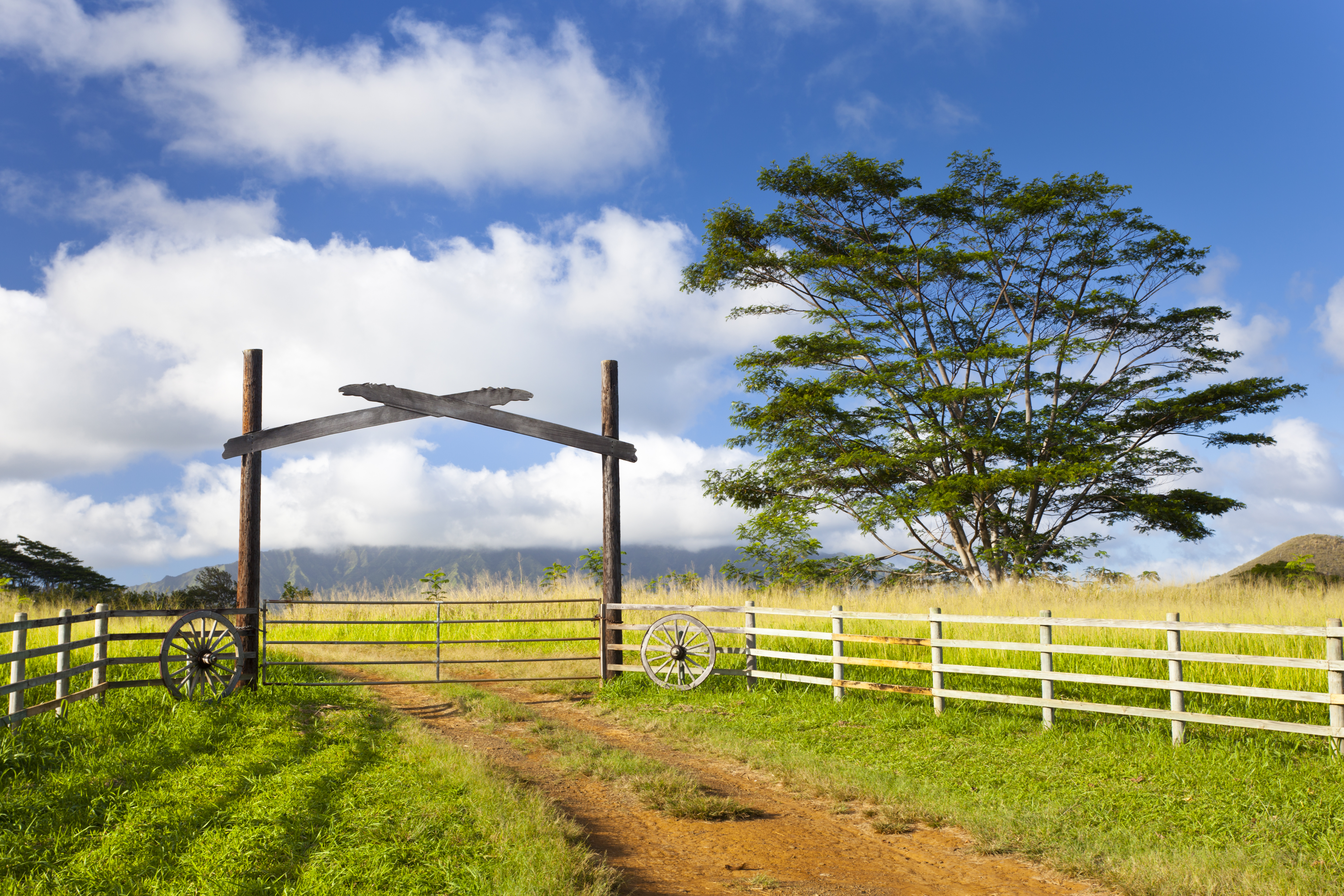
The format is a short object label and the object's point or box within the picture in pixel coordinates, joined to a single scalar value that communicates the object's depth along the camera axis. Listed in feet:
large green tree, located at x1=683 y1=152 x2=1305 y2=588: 81.05
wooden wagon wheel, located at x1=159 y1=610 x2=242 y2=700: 34.50
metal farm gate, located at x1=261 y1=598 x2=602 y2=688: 38.34
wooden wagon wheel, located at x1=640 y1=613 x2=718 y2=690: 39.47
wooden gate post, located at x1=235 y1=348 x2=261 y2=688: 38.86
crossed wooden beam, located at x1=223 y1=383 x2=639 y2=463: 39.34
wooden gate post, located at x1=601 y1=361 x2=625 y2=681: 43.19
